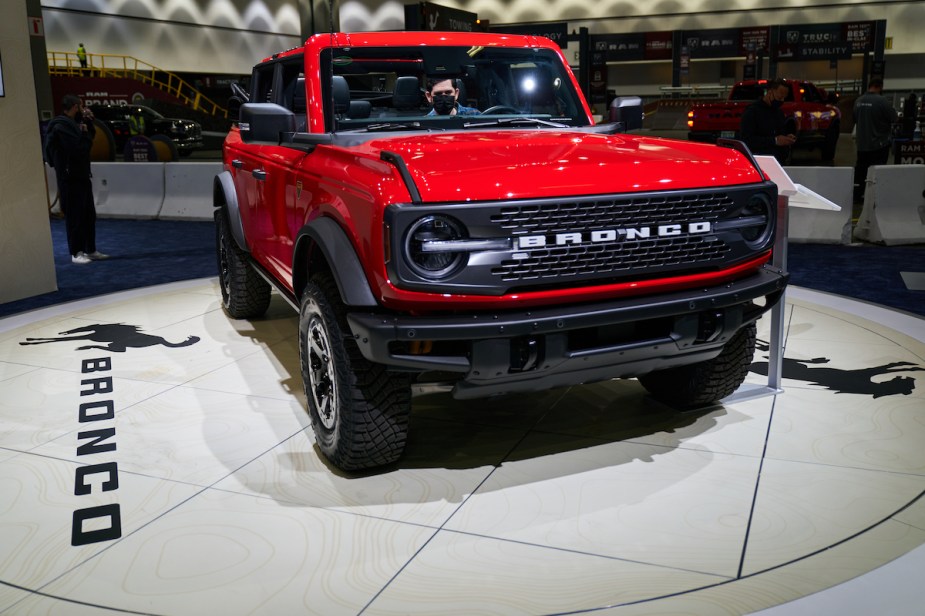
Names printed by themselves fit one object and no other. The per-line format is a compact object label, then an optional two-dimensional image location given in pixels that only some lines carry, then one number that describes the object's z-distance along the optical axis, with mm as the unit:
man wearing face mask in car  4430
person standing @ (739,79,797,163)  8758
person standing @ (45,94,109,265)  8742
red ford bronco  2947
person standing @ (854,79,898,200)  11711
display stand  4074
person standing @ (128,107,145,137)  19844
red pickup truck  16062
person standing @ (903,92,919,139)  16125
